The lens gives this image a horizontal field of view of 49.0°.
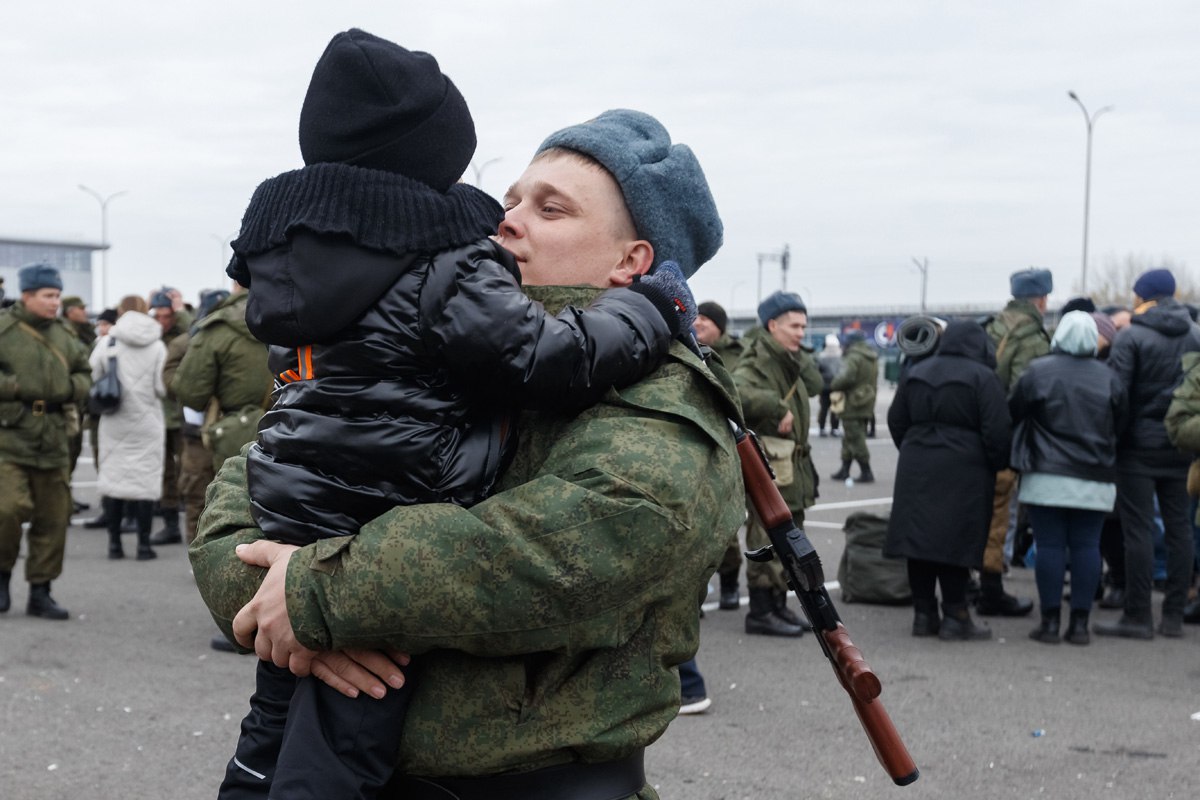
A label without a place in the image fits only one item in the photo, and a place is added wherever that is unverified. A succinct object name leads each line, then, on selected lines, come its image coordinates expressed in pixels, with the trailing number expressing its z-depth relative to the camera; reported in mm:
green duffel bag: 8742
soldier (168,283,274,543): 7496
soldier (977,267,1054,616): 8453
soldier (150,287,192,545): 10930
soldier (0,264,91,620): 7762
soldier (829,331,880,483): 15805
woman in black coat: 7520
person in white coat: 9938
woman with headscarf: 7469
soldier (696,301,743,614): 8258
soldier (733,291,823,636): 7637
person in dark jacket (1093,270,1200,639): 7746
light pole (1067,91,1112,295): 41469
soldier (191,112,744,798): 1700
